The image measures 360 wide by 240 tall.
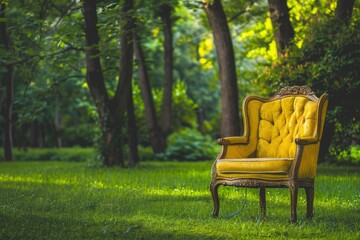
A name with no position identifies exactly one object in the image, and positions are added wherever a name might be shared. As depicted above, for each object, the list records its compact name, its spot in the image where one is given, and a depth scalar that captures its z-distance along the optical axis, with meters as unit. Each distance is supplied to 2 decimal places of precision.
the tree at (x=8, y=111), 23.75
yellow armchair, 7.52
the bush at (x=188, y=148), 25.06
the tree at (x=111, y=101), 17.59
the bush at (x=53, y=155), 25.92
